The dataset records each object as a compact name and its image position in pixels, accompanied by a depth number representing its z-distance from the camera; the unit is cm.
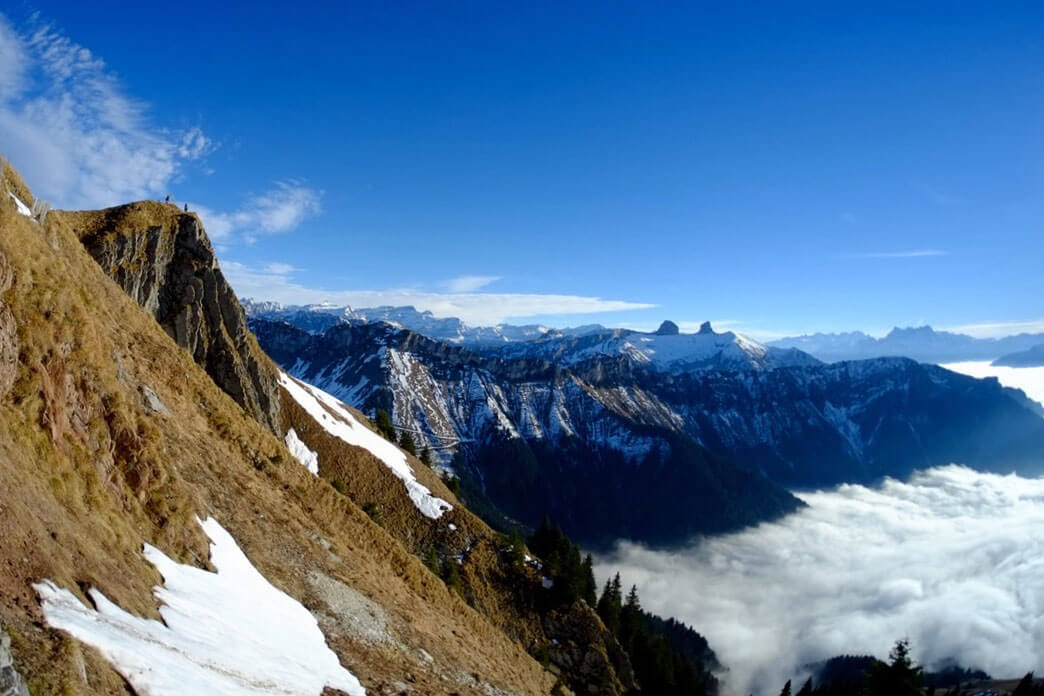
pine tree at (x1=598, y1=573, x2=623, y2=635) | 9175
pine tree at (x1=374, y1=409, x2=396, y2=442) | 10738
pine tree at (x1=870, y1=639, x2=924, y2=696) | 4453
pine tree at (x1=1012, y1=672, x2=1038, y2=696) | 12065
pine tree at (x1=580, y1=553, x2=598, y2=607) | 8881
